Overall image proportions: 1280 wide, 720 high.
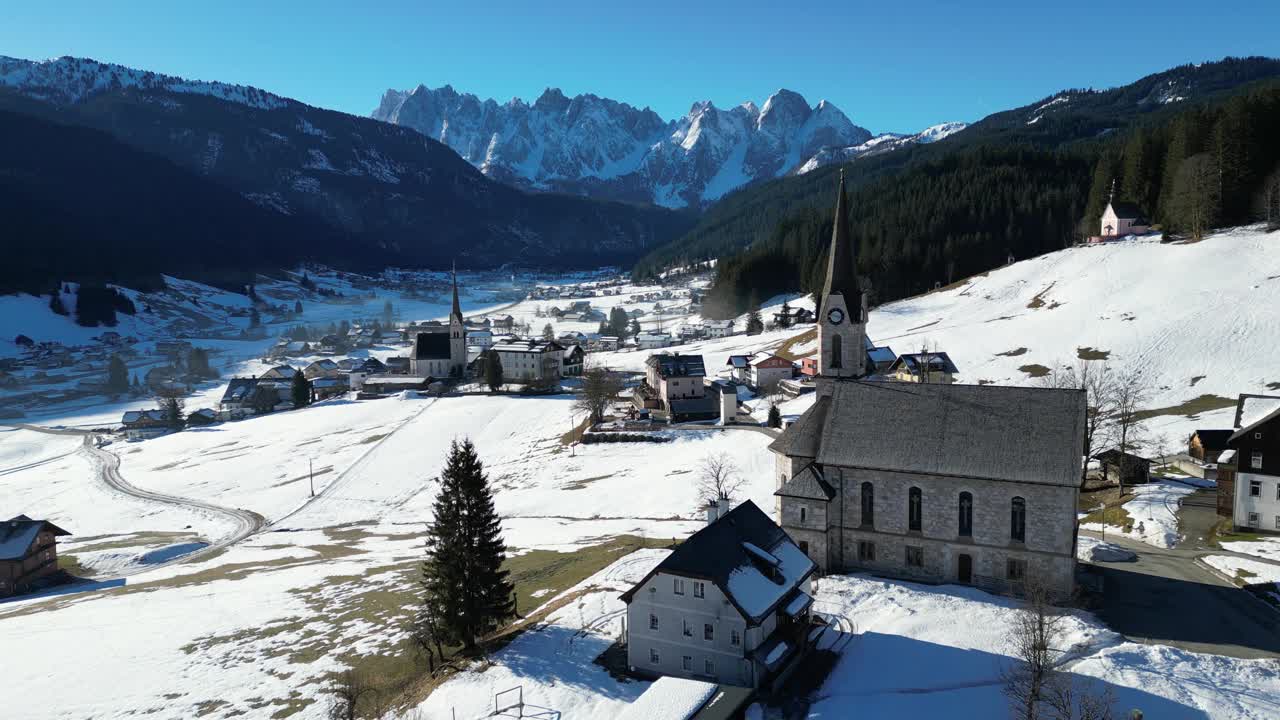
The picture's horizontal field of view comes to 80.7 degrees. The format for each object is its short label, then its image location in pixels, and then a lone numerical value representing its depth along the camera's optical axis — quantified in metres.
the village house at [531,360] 143.25
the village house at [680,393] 99.00
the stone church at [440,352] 152.88
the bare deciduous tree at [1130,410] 61.63
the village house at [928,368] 91.88
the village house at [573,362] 150.88
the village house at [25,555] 63.81
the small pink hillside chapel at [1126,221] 135.75
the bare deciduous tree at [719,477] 65.44
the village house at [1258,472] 45.09
